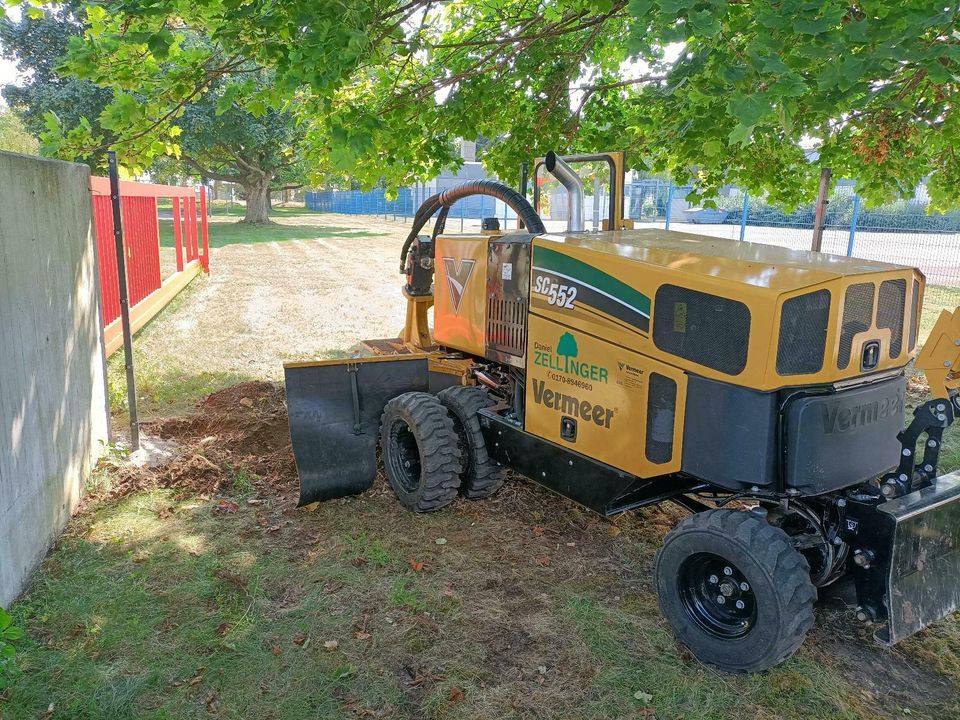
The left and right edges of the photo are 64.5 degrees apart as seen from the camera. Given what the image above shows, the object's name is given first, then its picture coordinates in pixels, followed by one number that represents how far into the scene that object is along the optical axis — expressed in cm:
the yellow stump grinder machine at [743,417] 318
